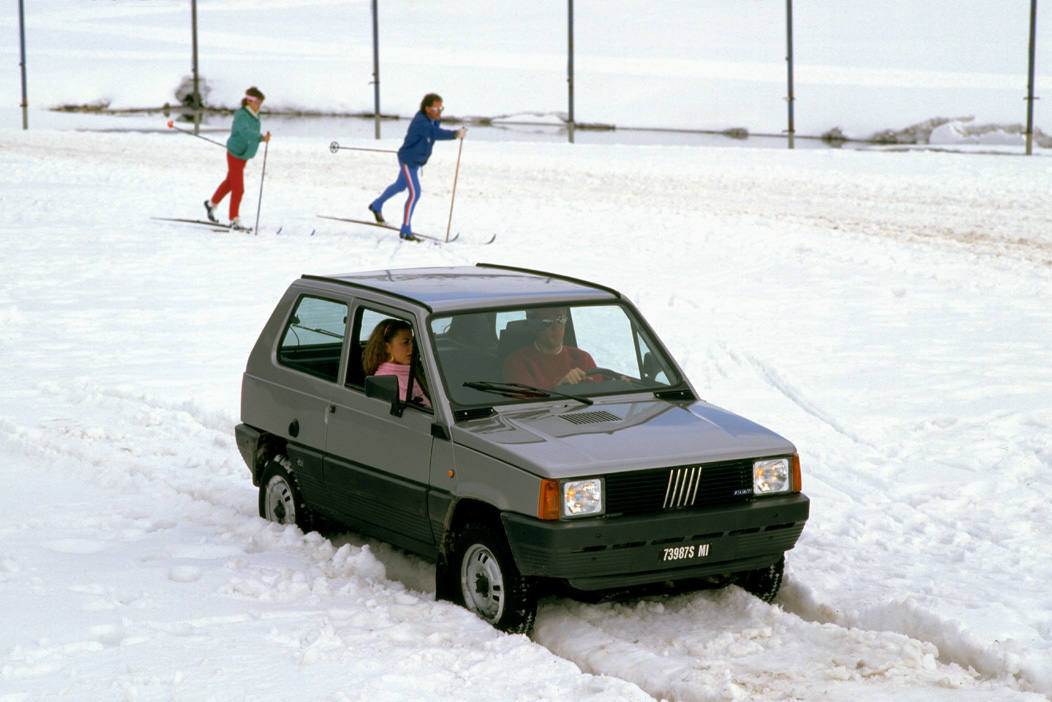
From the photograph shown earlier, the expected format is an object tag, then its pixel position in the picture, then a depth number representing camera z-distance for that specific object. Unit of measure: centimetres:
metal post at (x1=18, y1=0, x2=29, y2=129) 3916
